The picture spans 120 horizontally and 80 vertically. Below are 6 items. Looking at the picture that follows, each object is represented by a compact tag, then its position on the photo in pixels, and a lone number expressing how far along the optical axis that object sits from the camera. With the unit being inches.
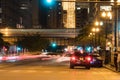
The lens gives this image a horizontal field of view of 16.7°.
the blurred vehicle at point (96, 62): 1868.0
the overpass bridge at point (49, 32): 6688.0
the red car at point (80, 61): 1626.5
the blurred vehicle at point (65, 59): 2851.9
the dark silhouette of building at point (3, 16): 7736.2
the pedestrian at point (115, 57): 1527.3
